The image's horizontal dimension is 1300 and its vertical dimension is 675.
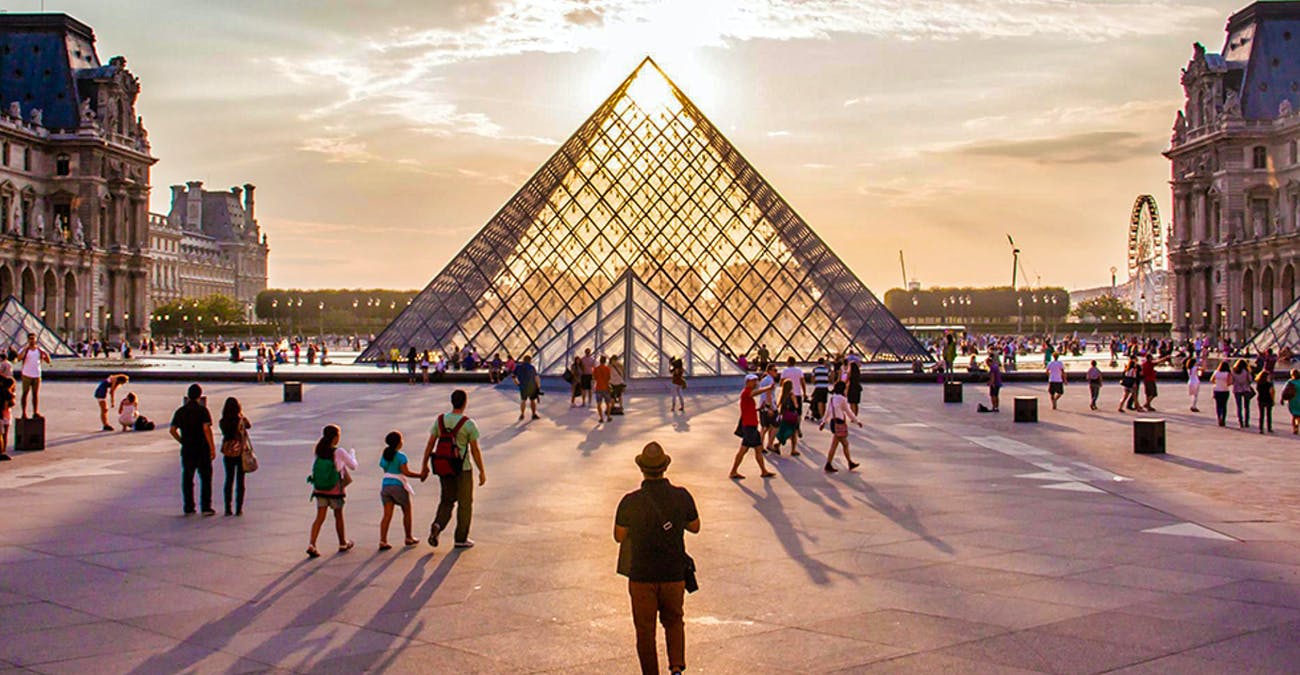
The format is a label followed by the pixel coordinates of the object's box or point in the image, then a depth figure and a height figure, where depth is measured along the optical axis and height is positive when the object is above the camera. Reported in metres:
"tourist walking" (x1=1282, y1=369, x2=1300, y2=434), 18.48 -0.67
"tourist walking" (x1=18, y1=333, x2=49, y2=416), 19.27 +0.01
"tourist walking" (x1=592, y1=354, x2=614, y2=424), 20.30 -0.36
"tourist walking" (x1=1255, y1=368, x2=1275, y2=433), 18.52 -0.56
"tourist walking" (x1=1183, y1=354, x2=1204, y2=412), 23.53 -0.53
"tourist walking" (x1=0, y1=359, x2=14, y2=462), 14.99 -0.54
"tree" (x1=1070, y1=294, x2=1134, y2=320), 134.12 +6.10
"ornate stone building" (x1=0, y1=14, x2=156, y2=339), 76.01 +13.67
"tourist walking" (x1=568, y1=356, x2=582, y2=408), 24.70 -0.36
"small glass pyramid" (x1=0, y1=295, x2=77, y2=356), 49.94 +2.00
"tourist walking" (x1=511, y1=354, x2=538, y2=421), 20.36 -0.31
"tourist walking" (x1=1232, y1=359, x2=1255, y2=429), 19.80 -0.57
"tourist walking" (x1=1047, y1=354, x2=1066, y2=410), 24.05 -0.45
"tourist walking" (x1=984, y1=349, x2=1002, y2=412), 23.25 -0.44
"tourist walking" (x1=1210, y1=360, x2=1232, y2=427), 19.95 -0.61
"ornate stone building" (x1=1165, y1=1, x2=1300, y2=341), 72.88 +12.48
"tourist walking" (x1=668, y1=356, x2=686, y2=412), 22.50 -0.33
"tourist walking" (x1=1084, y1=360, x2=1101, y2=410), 24.25 -0.52
